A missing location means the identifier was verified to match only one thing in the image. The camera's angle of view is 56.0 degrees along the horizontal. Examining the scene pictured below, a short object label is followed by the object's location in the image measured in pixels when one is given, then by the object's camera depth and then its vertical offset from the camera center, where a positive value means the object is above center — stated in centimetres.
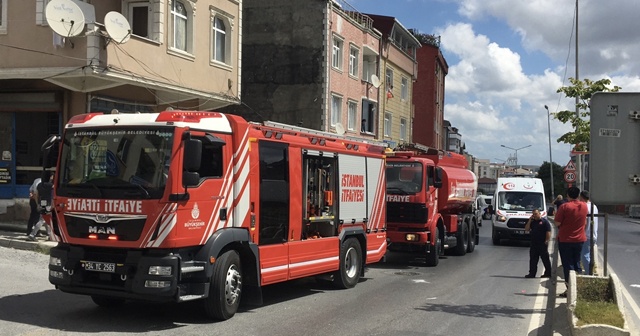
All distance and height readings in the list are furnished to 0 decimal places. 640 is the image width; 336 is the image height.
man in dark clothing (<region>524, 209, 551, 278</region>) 1358 -122
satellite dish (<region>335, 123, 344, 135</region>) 2444 +234
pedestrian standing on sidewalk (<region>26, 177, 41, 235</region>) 1417 -65
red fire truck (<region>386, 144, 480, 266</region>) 1509 -41
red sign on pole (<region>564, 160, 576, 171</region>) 2577 +90
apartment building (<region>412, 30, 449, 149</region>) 5500 +872
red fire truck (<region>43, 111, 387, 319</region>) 747 -32
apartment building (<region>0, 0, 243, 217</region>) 1473 +315
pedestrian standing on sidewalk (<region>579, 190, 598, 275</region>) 1070 -118
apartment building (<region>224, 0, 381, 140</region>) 2912 +610
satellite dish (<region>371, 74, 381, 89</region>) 3366 +589
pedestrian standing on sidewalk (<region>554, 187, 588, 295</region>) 986 -69
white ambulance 2252 -67
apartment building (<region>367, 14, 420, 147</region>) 3712 +723
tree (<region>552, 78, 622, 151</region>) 1259 +174
